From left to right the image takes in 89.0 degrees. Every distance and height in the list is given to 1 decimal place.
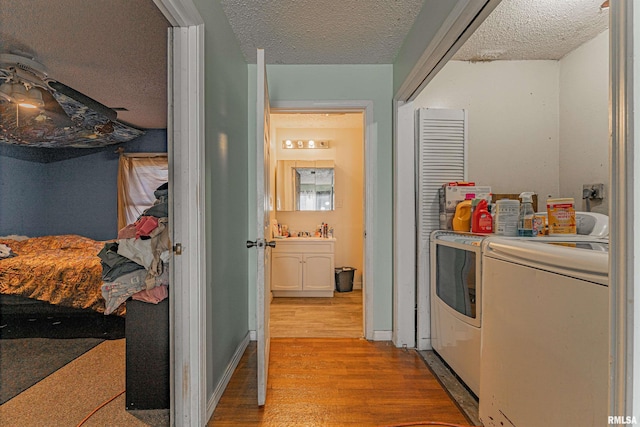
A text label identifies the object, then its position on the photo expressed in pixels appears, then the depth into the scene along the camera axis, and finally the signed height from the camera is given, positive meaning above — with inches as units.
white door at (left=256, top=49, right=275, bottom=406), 72.5 -3.8
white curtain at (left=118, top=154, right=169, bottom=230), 81.1 +8.2
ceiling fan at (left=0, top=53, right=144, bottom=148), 43.7 +18.4
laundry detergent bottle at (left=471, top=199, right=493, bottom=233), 87.7 -1.6
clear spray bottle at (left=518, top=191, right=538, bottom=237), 77.0 -1.4
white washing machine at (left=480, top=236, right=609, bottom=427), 35.8 -15.9
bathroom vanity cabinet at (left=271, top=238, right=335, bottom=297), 173.3 -28.6
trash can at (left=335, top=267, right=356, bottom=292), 183.0 -37.1
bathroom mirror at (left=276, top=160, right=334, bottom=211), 190.2 +16.7
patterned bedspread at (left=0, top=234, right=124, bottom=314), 49.1 -10.6
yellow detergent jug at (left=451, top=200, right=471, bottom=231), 94.4 -1.1
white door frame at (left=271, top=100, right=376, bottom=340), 113.3 +13.3
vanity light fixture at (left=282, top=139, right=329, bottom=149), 190.7 +41.1
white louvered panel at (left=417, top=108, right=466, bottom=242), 105.7 +19.0
